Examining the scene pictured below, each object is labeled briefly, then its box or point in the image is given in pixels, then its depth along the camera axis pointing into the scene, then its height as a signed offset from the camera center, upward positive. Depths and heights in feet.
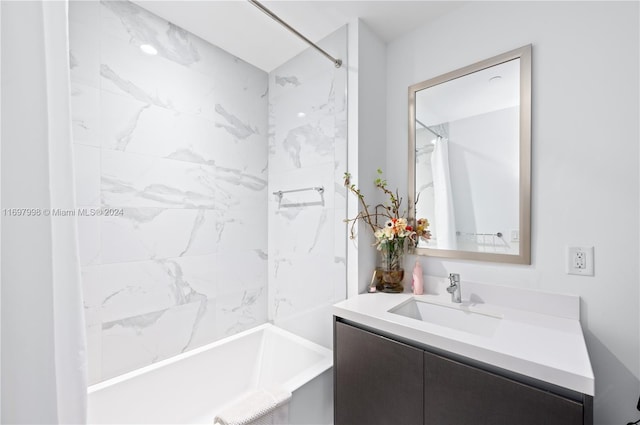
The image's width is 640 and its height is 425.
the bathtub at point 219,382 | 4.36 -3.28
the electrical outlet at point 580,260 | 3.65 -0.78
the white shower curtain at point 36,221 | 1.60 -0.09
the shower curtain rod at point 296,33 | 4.06 +2.90
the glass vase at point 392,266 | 5.05 -1.17
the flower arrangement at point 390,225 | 4.87 -0.39
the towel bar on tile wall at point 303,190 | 5.78 +0.27
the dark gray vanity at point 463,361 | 2.65 -1.82
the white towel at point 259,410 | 3.49 -2.74
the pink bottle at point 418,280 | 4.93 -1.39
